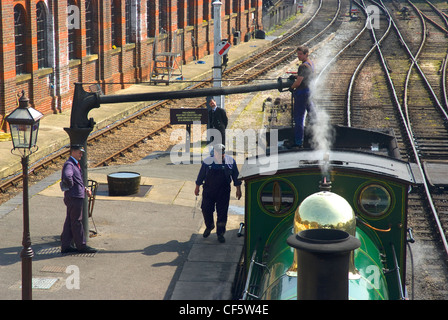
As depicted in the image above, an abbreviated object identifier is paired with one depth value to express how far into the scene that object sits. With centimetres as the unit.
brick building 2182
